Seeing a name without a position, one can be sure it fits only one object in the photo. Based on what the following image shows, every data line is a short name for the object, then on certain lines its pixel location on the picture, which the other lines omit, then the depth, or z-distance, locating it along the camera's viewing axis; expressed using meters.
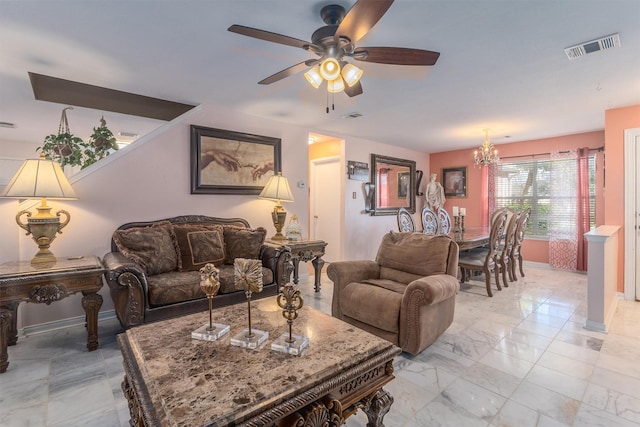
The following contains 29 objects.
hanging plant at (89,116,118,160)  3.20
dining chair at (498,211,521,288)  4.02
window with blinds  5.38
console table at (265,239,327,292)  3.60
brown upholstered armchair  2.14
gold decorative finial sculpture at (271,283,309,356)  1.26
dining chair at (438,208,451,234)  4.77
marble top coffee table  0.94
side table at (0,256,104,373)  2.06
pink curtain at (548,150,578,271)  5.03
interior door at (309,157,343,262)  5.52
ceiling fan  1.50
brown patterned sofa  2.36
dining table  3.76
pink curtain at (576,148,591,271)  4.89
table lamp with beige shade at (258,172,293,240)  3.74
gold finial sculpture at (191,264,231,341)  1.40
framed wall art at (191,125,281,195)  3.54
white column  2.67
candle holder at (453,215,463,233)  4.81
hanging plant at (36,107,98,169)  3.11
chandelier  4.80
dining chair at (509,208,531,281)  4.32
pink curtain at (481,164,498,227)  6.02
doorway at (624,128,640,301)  3.46
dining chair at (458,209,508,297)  3.71
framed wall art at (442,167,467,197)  6.47
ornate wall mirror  5.83
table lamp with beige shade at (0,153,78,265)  2.34
